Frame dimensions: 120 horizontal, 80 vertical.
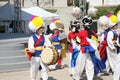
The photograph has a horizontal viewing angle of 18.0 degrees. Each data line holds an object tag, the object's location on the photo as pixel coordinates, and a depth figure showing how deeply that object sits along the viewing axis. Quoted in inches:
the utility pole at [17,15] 908.6
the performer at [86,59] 338.6
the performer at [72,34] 381.4
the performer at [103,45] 380.5
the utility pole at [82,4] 798.0
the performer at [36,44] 326.2
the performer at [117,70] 330.3
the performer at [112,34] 359.3
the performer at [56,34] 418.7
